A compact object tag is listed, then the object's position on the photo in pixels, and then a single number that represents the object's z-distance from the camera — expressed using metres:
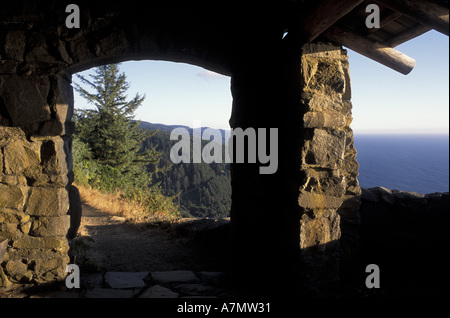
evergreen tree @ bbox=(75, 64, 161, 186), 14.62
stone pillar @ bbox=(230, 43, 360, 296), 2.55
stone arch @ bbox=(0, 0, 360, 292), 2.58
